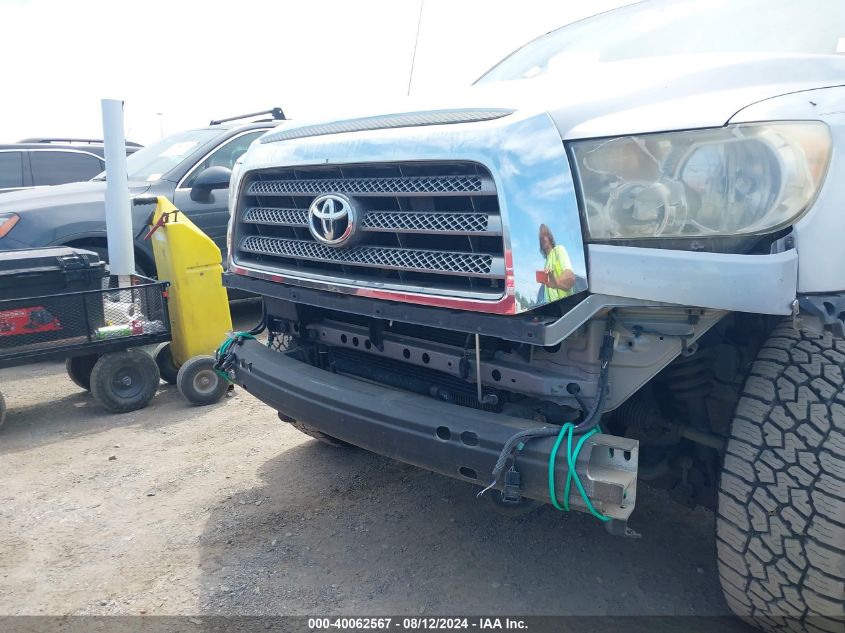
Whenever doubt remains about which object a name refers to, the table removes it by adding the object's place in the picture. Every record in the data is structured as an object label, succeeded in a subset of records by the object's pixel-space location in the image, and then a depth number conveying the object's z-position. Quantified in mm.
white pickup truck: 1960
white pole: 5289
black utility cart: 4570
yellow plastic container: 5059
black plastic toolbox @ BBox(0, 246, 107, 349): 4547
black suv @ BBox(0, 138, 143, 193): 9195
